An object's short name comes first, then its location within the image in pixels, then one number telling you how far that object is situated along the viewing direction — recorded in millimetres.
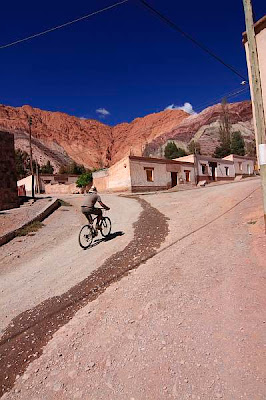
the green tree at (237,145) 61103
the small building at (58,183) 46078
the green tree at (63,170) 63700
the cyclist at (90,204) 7996
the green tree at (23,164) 59191
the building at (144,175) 29156
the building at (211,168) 36641
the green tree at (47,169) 66706
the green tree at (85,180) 43109
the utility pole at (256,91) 5461
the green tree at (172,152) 58956
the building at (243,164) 43469
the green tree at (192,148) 65250
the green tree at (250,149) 62141
